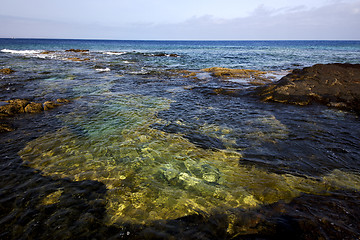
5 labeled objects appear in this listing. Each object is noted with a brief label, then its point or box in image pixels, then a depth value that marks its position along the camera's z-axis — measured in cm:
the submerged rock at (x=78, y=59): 3493
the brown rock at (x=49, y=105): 1027
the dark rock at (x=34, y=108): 972
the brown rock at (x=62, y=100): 1132
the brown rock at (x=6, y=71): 2085
